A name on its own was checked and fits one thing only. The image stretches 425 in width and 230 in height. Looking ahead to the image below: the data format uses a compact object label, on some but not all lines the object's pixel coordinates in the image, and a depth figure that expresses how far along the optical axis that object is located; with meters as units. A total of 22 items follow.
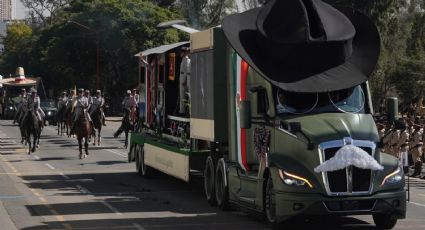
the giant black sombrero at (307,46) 14.12
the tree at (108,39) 76.94
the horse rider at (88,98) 34.59
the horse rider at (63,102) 44.66
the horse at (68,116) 37.47
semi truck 13.12
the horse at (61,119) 44.19
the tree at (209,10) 73.94
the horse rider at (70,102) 35.66
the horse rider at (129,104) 36.70
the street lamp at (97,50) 75.04
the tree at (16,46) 117.50
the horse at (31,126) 34.06
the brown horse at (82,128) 31.61
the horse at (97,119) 37.31
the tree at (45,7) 127.55
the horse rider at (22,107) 35.33
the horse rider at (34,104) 34.05
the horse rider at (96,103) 37.62
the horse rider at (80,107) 31.89
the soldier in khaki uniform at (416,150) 25.50
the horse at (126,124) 36.53
